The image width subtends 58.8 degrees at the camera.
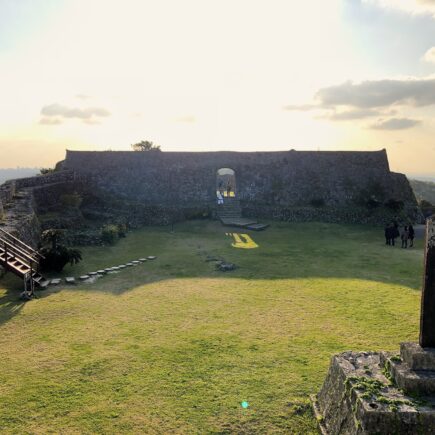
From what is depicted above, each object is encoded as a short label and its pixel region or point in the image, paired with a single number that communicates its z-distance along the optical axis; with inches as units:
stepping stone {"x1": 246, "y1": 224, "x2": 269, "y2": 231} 1162.1
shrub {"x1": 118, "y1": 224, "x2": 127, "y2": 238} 1062.7
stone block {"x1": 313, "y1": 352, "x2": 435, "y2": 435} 223.9
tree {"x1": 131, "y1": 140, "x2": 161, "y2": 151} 2116.1
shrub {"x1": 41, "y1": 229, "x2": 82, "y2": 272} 700.0
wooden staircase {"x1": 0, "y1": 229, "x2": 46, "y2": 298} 573.3
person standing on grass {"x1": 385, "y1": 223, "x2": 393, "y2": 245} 961.5
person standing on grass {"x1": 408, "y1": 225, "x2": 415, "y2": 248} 925.8
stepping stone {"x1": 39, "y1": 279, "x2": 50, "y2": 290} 610.4
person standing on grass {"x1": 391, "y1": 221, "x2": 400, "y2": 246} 955.3
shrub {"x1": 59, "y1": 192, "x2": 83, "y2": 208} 1177.4
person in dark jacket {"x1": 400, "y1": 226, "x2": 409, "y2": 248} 932.0
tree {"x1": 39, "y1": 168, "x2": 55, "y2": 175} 1481.4
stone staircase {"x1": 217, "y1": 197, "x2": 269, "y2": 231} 1189.1
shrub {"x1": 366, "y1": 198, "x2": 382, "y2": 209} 1323.8
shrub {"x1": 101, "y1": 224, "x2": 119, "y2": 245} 968.3
